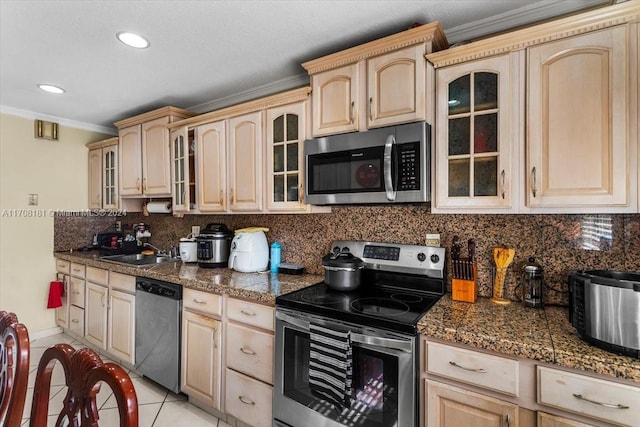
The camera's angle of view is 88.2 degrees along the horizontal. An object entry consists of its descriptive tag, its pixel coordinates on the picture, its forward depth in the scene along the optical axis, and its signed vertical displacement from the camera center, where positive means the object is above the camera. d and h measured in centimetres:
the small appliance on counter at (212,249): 270 -29
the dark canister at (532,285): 162 -37
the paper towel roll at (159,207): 328 +7
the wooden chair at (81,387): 70 -42
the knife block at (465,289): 172 -40
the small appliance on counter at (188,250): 292 -32
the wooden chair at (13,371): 98 -48
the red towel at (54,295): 346 -85
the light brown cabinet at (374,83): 173 +74
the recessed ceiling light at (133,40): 193 +104
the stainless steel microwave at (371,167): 172 +26
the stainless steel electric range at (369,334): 141 -56
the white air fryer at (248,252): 251 -30
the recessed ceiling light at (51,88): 272 +106
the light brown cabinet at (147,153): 304 +59
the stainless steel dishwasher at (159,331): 232 -87
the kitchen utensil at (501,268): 169 -29
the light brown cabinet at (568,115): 130 +41
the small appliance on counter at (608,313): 108 -35
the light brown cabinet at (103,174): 359 +45
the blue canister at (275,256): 258 -34
